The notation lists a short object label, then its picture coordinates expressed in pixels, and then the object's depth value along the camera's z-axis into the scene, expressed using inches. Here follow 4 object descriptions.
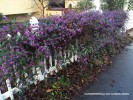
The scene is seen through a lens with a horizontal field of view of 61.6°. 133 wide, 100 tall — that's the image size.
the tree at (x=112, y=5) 202.4
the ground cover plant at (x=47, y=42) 69.6
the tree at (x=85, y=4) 203.1
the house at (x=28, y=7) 277.4
